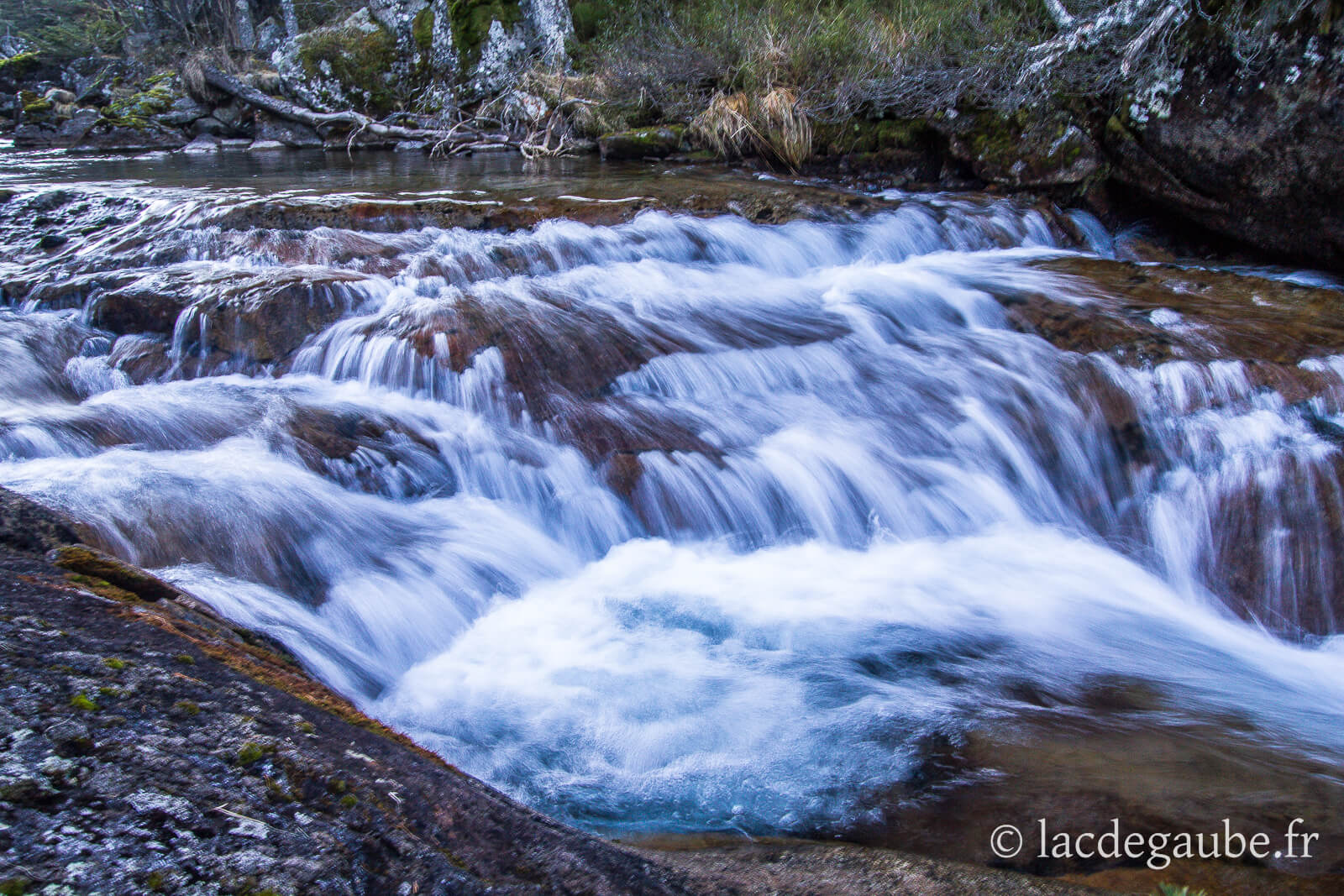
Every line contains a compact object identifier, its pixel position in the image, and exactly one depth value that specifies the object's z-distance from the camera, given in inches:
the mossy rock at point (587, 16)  609.0
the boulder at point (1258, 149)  247.4
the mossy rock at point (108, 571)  78.0
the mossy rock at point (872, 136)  377.1
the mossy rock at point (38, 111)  670.5
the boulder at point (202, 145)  585.3
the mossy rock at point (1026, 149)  326.6
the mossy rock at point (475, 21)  607.8
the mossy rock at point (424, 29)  631.8
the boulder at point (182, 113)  637.9
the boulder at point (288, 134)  605.3
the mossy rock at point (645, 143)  448.8
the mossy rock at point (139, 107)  634.0
